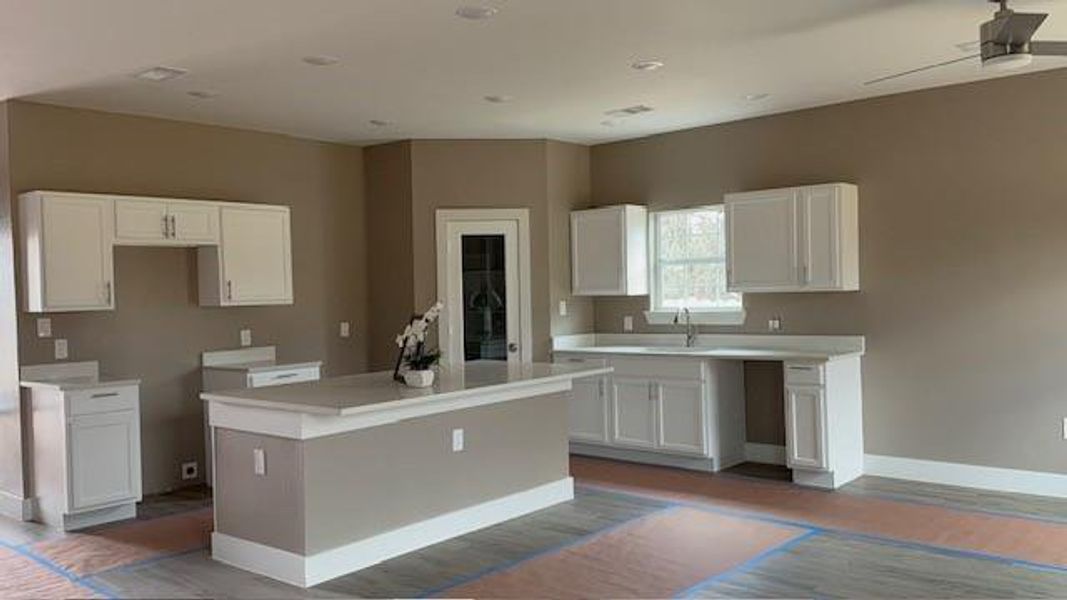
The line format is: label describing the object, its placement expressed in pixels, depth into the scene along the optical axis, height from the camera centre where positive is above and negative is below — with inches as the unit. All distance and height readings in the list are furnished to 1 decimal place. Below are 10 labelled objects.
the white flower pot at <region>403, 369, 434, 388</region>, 192.1 -17.7
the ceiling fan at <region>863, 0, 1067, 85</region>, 154.4 +43.6
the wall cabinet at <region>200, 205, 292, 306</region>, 253.9 +12.5
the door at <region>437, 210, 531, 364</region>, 298.7 +3.0
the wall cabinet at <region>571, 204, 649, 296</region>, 295.9 +14.2
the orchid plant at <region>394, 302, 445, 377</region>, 191.0 -10.7
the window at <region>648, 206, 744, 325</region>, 287.1 +7.7
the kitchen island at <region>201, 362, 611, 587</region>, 167.8 -35.5
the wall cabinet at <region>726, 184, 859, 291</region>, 245.6 +14.0
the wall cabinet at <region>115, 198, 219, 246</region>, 231.9 +22.6
